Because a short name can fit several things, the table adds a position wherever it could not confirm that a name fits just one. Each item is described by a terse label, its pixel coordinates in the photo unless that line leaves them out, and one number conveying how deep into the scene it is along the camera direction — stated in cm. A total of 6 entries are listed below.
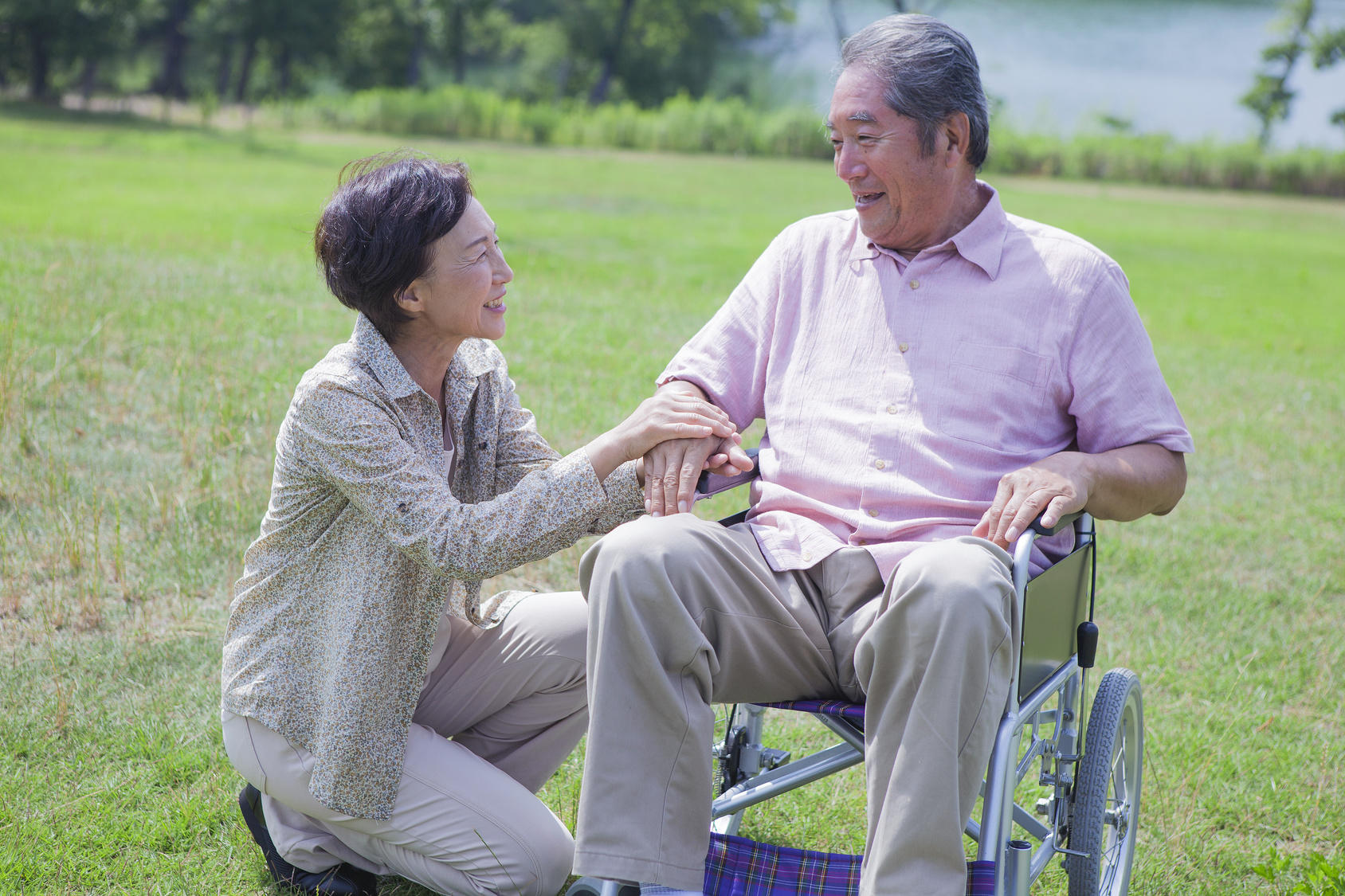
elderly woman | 209
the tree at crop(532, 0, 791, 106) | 4722
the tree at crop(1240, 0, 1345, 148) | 3569
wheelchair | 193
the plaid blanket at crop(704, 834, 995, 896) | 208
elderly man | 186
